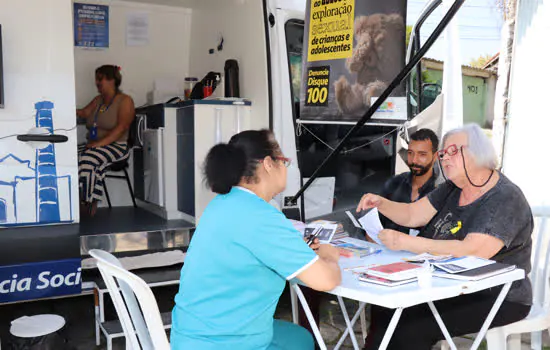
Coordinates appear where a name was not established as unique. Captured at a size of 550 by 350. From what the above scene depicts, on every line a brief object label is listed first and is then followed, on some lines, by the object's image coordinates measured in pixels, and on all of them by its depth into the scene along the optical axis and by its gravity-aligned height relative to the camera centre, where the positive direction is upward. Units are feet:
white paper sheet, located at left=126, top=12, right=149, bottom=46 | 18.26 +2.59
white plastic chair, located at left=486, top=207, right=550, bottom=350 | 7.75 -2.83
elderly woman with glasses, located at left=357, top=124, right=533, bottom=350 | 7.41 -1.69
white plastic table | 5.74 -1.89
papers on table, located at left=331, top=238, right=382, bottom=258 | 7.86 -1.97
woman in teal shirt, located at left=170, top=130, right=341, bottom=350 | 5.67 -1.60
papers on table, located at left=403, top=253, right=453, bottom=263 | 7.16 -1.86
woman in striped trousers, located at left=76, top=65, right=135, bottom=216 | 15.39 -0.68
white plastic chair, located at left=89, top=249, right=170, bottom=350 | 5.44 -1.97
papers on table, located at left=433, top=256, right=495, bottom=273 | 6.59 -1.80
